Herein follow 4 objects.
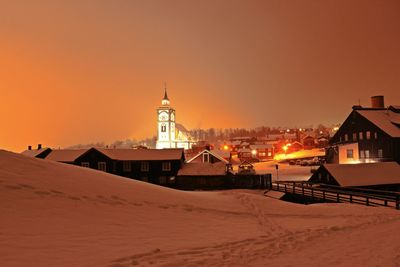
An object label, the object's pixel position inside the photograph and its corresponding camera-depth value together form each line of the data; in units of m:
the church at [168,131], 158.75
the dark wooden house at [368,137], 45.34
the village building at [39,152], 63.98
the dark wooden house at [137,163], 54.78
